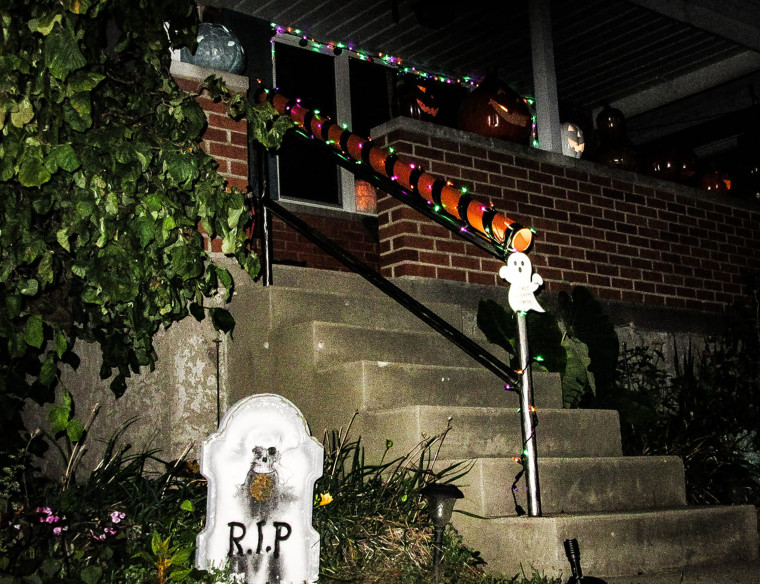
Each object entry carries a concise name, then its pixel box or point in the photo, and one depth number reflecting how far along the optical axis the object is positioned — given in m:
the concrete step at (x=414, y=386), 3.64
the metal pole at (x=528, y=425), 3.28
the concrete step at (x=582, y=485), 3.39
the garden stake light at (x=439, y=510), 2.96
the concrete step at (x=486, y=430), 3.48
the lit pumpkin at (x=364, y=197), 7.08
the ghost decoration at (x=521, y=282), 3.33
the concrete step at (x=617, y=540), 3.15
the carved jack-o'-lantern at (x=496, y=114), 5.61
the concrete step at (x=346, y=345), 3.82
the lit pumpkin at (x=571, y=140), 6.27
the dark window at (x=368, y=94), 7.27
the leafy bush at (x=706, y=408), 4.61
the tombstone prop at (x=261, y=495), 2.74
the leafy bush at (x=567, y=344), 4.72
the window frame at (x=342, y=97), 6.94
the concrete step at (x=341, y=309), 4.06
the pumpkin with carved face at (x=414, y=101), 6.48
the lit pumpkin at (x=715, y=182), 7.22
